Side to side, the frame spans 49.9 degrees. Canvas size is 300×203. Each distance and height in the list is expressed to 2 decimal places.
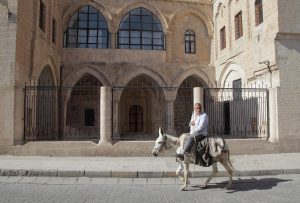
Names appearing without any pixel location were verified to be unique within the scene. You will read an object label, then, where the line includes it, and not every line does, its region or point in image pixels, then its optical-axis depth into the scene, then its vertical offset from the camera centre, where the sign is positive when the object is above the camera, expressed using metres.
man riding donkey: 6.38 -0.29
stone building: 10.98 +2.51
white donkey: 6.37 -0.72
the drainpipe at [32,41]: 12.37 +3.03
